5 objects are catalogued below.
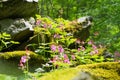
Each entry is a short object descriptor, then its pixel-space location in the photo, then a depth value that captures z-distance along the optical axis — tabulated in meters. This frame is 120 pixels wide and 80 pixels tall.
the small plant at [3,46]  7.72
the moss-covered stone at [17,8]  8.62
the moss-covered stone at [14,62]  6.73
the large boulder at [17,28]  8.27
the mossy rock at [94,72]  2.70
